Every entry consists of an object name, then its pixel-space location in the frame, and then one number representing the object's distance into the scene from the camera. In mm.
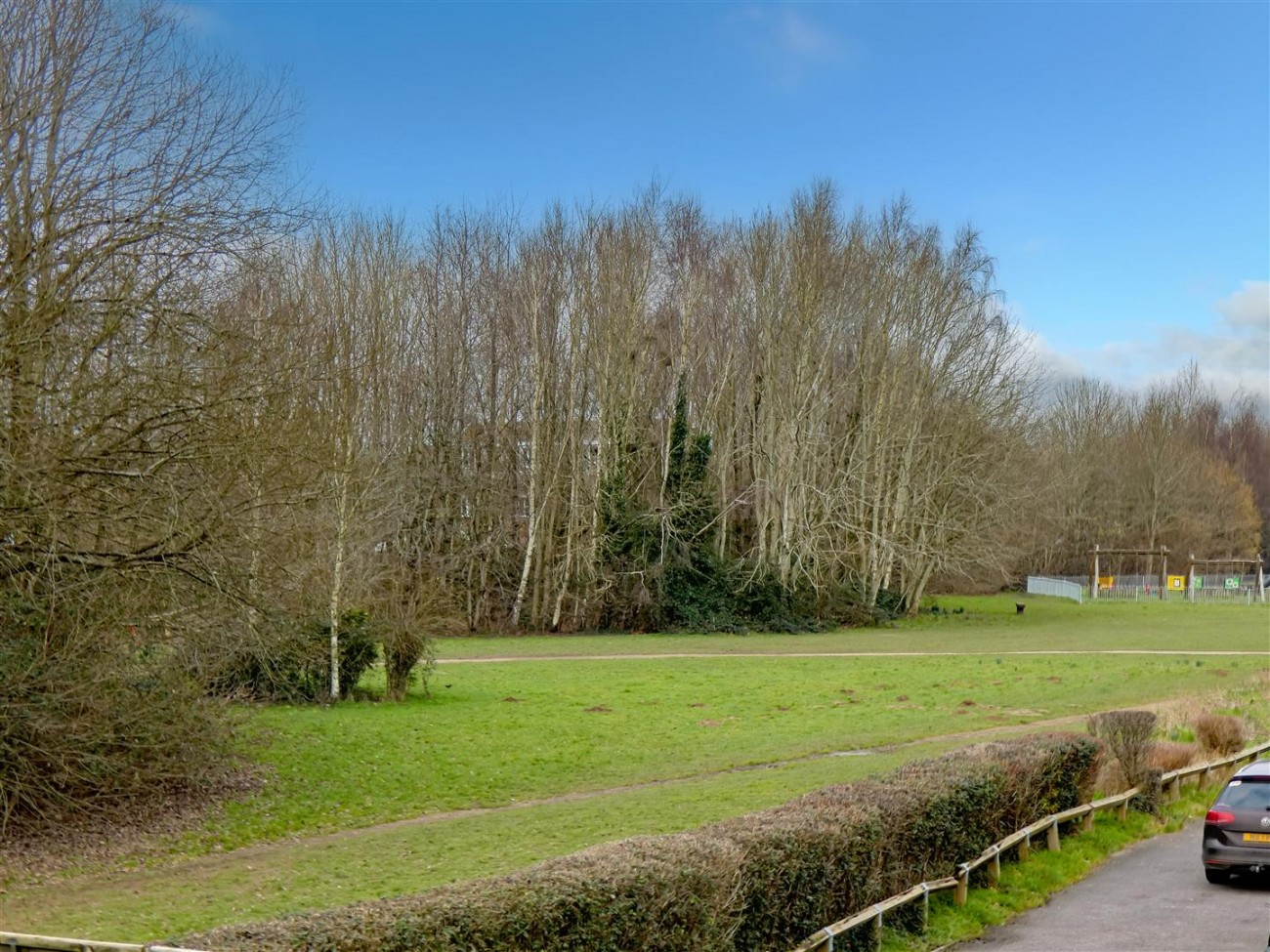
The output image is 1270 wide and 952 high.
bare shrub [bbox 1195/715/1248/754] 24578
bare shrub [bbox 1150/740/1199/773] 22625
